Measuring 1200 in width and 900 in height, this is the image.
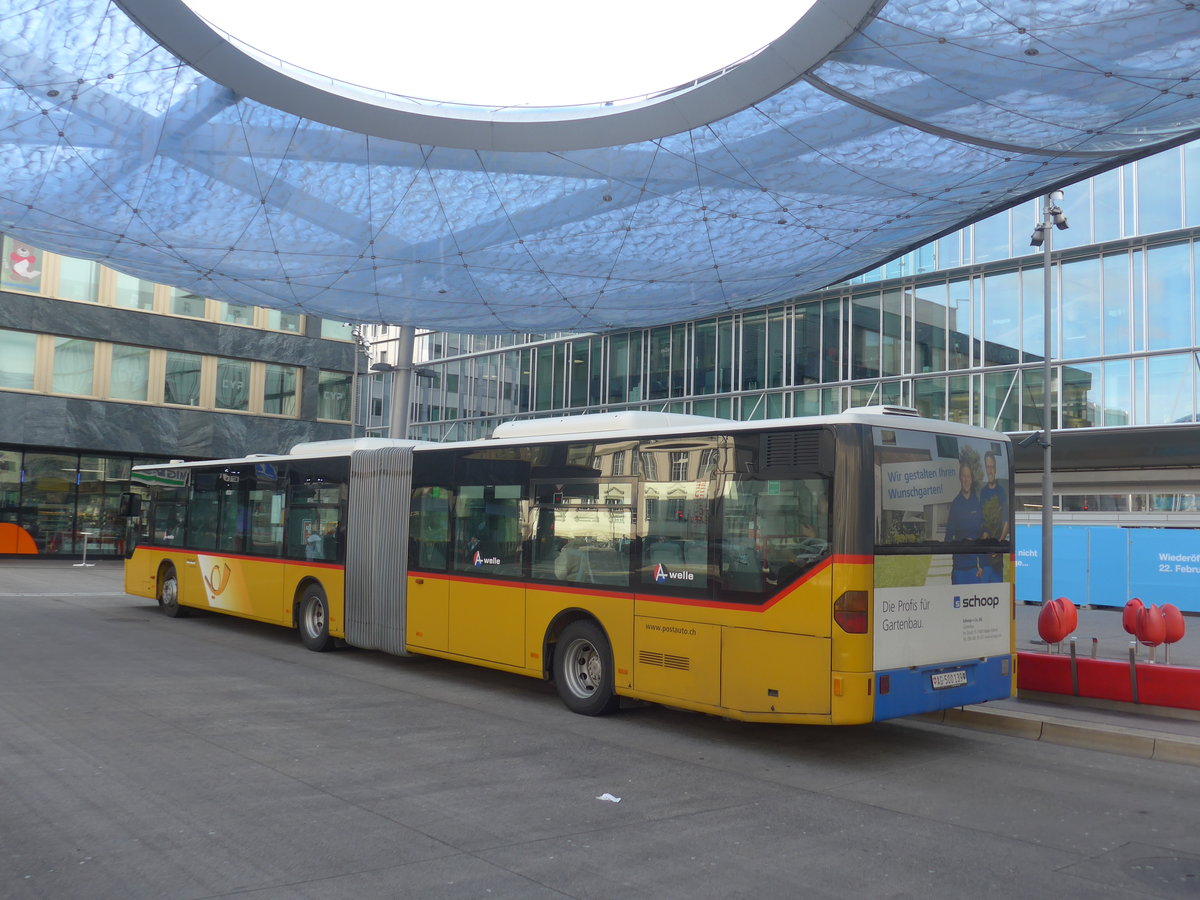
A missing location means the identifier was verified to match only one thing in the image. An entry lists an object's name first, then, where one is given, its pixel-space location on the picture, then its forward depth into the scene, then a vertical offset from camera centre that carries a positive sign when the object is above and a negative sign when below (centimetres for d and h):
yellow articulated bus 850 -39
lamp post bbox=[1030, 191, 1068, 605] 1612 +211
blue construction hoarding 2458 -81
